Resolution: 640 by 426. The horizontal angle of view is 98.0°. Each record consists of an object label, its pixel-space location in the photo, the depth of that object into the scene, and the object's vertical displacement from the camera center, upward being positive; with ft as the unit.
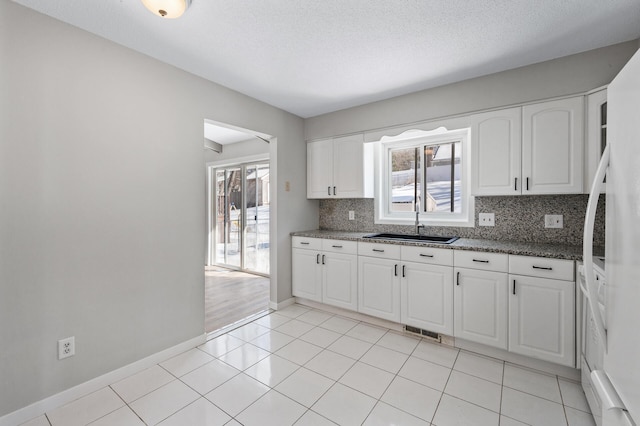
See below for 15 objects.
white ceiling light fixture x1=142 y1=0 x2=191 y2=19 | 4.87 +3.67
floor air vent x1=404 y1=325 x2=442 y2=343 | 8.44 -3.82
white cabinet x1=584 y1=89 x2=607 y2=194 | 6.50 +1.87
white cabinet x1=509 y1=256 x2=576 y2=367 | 6.43 -2.37
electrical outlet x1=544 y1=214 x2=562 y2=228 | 7.85 -0.30
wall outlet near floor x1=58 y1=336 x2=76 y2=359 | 5.82 -2.88
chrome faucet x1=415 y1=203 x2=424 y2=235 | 10.04 -0.52
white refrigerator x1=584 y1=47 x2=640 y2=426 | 2.23 -0.45
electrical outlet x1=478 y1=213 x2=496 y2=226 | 8.86 -0.28
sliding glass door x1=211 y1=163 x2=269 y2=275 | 16.14 -0.37
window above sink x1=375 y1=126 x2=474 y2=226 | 9.77 +1.24
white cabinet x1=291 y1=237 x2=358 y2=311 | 9.98 -2.30
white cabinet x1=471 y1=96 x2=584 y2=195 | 7.06 +1.67
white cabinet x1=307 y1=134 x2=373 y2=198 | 10.94 +1.77
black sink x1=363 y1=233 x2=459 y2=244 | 9.46 -0.96
